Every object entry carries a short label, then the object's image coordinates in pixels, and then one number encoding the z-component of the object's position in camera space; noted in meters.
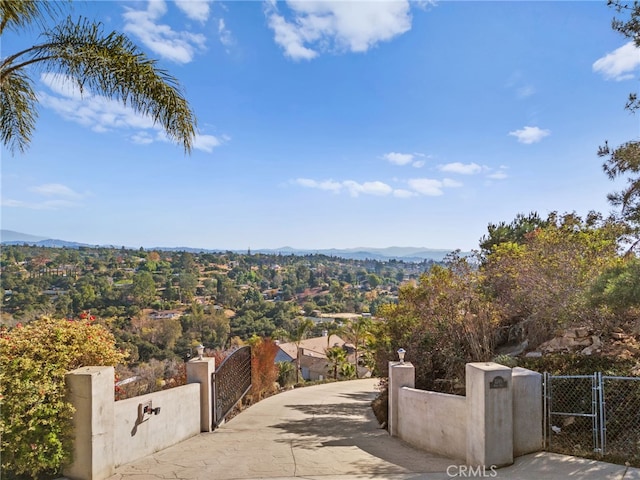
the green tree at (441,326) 9.62
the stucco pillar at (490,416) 5.04
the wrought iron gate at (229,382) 7.56
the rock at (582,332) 9.25
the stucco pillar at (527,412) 5.33
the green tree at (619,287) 5.64
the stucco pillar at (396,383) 7.15
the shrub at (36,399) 4.14
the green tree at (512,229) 19.42
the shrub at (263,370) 14.59
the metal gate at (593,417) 5.27
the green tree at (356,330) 27.86
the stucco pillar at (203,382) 7.14
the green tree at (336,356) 27.08
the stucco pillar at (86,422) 4.48
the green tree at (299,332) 26.55
